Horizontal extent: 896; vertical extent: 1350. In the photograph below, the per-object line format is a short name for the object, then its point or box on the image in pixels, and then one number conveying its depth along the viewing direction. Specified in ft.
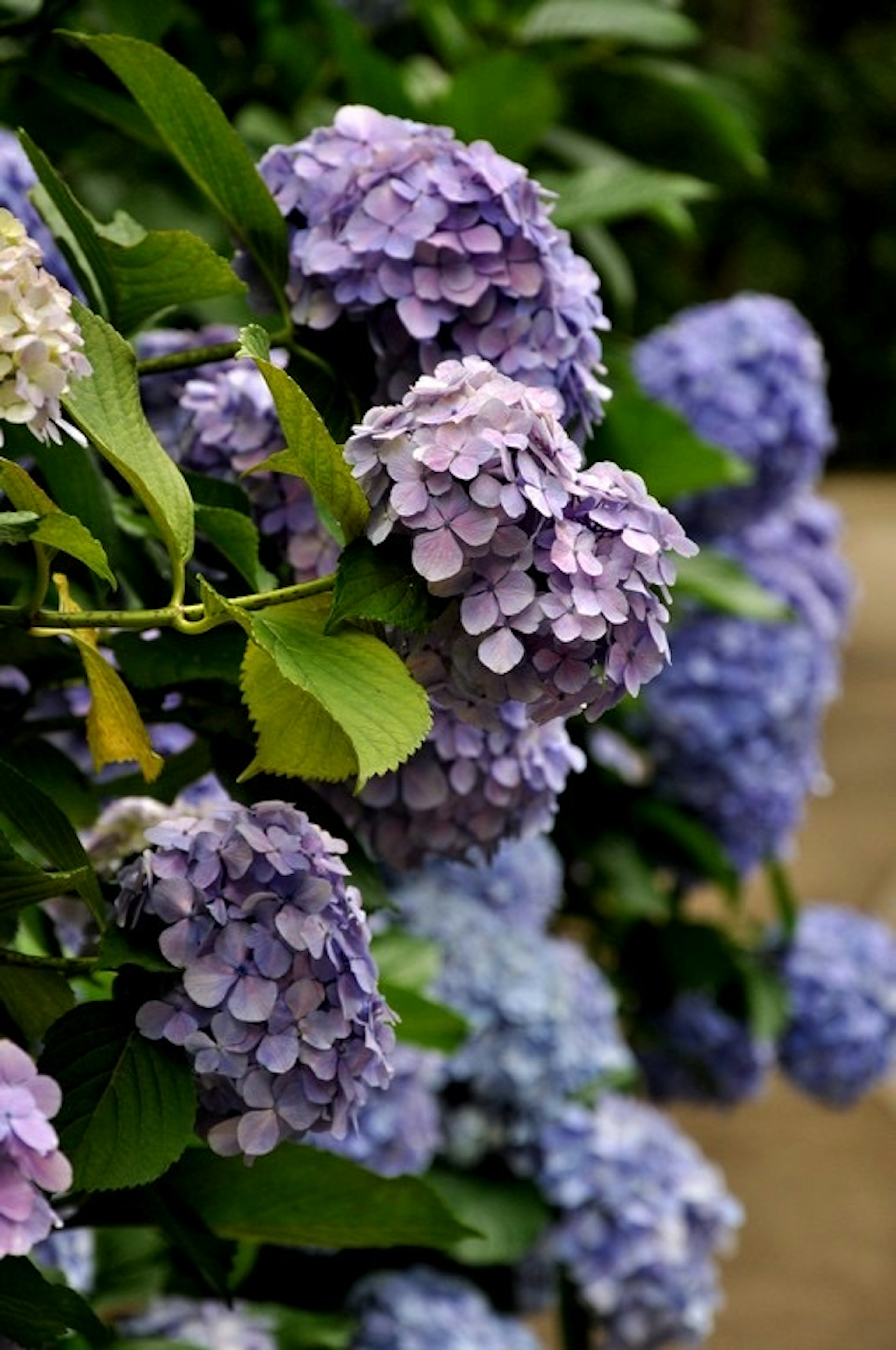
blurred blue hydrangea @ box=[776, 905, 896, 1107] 19.06
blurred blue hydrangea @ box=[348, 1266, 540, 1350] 13.14
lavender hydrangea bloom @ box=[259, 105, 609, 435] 9.34
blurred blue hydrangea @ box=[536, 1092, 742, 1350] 14.65
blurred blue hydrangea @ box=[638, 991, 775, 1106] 18.99
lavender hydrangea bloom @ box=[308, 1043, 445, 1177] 12.54
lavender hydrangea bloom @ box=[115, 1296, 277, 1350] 11.71
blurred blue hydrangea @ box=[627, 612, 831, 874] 17.59
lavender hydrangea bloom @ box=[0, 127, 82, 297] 10.19
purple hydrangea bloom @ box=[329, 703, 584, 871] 9.52
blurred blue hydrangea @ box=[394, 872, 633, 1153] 14.36
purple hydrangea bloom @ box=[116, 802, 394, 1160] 8.82
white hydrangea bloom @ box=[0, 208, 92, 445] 8.64
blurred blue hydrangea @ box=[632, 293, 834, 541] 16.23
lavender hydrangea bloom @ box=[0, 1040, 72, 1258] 8.32
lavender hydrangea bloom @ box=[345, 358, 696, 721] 8.62
